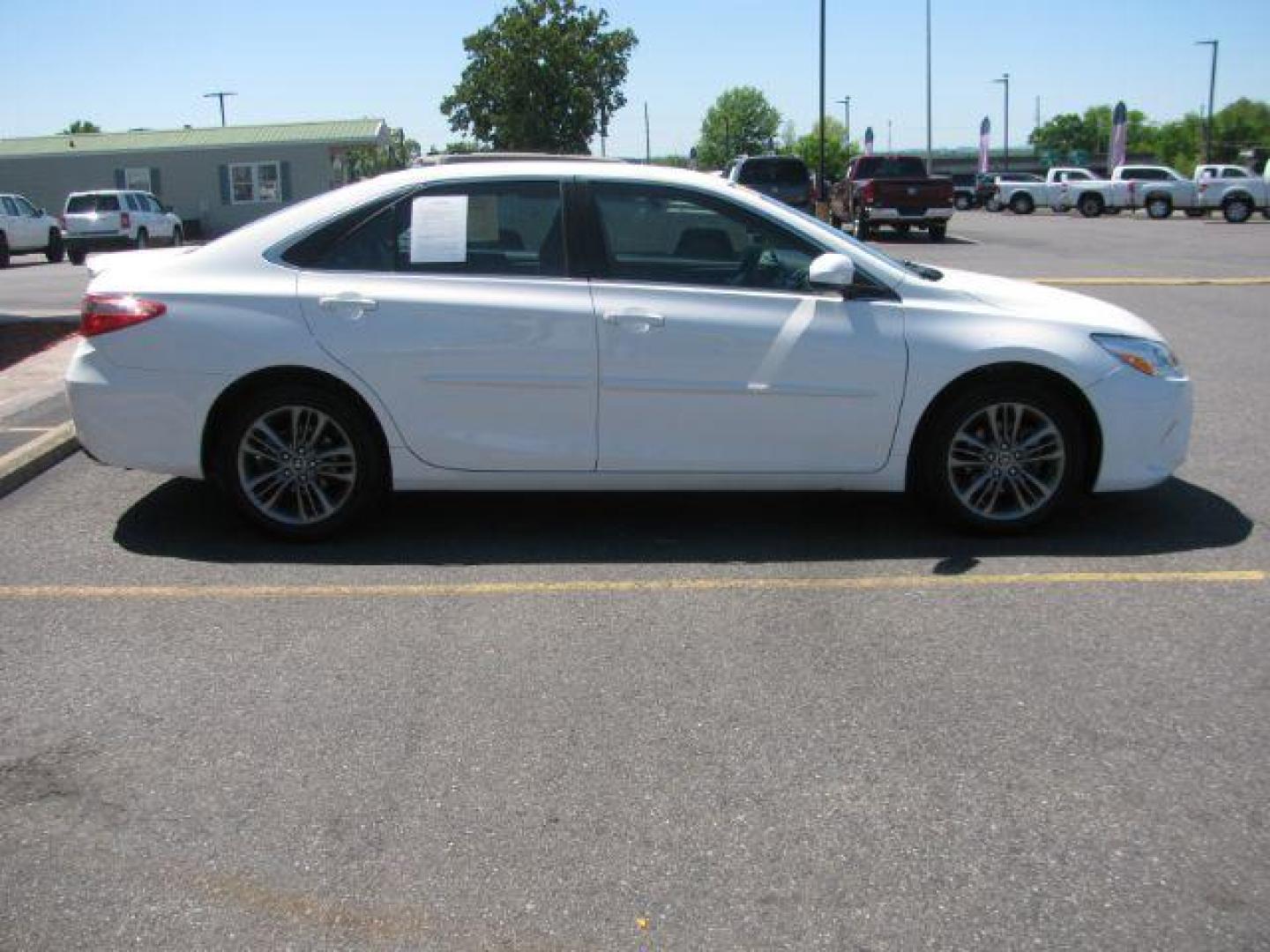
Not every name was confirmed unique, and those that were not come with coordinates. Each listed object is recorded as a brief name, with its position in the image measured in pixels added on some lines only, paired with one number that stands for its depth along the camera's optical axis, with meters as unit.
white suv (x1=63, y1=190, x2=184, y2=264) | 31.59
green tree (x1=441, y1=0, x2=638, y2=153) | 52.41
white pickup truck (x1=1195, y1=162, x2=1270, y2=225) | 39.41
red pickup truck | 29.20
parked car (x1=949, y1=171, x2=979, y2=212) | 62.19
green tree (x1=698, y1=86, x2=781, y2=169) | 141.00
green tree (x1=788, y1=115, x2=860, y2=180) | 111.82
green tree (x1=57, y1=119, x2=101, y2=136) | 114.56
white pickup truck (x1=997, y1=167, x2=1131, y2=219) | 45.81
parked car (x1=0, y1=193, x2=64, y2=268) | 29.98
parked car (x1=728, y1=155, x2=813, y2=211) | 28.61
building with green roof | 44.03
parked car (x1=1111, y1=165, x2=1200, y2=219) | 42.91
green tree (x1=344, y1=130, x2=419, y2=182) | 71.07
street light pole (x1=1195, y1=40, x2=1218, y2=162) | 63.31
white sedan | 5.48
